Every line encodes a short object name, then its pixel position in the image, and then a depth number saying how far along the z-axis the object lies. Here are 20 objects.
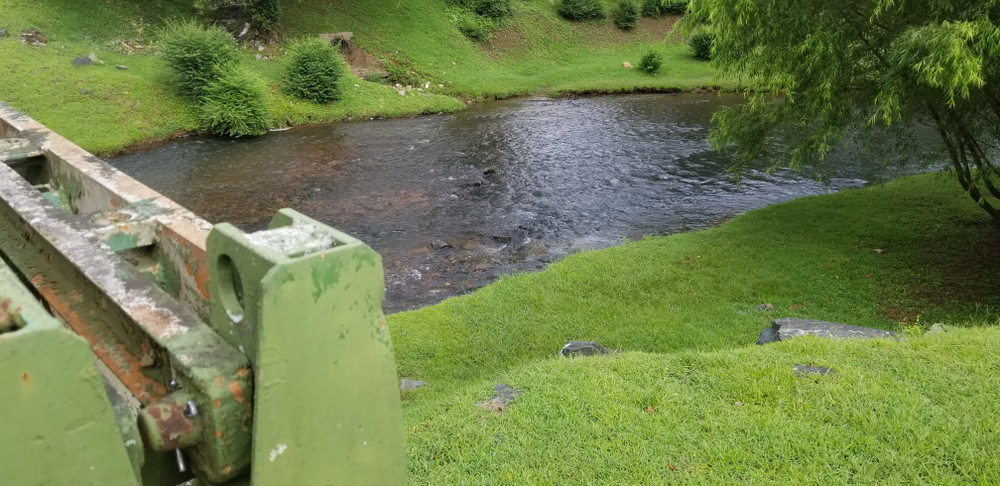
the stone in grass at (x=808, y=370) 6.23
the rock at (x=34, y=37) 25.44
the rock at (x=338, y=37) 30.69
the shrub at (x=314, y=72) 26.94
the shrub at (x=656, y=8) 44.09
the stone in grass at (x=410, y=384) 8.27
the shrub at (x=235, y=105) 23.22
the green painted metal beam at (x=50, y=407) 1.80
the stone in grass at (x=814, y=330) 7.69
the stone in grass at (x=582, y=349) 8.02
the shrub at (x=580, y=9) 42.25
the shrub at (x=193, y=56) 24.52
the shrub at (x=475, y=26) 37.53
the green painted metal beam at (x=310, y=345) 2.21
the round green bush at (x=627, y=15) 42.73
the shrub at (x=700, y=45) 37.22
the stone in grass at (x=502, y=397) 6.31
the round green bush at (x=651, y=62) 35.56
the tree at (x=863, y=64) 8.51
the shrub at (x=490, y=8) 39.31
